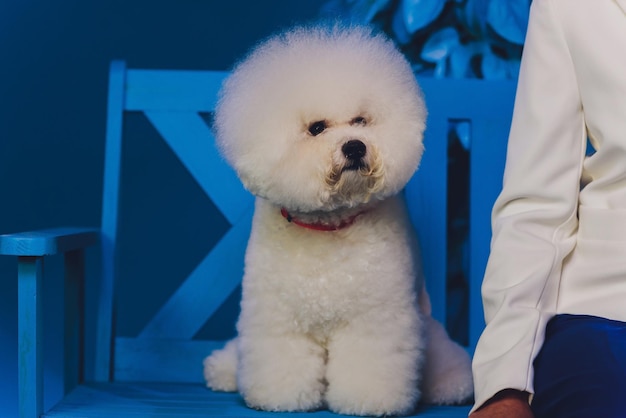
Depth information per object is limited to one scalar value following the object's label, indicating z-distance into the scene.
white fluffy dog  2.65
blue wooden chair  2.95
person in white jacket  2.38
